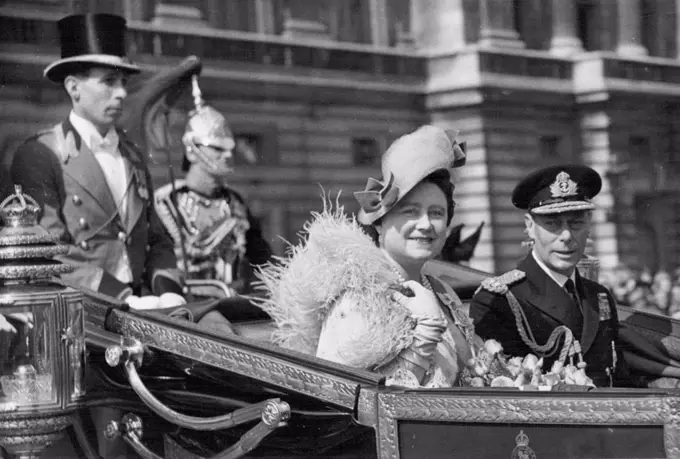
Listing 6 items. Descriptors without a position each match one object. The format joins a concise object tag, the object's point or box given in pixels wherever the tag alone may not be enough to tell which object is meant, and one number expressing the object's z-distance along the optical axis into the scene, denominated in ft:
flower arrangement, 25.49
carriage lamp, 27.84
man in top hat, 37.65
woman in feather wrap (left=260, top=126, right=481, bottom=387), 24.86
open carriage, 21.38
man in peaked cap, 30.17
